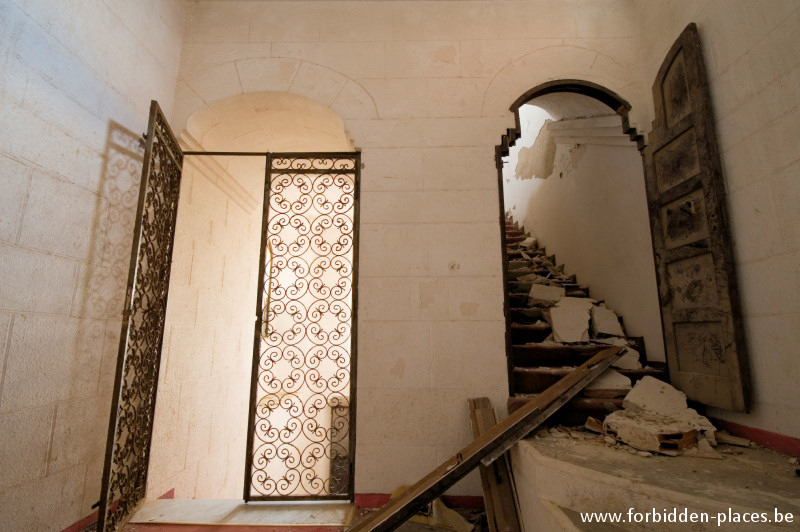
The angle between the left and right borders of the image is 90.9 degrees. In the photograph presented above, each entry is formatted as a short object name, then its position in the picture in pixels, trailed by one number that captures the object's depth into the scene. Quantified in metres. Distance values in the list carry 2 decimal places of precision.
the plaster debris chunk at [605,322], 3.64
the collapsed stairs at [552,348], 2.67
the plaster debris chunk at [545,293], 4.29
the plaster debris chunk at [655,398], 2.56
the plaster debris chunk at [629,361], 3.20
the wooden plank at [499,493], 1.95
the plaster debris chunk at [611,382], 2.81
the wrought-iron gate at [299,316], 2.84
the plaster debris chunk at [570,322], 3.50
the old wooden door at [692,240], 2.32
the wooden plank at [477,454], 1.88
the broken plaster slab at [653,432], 2.10
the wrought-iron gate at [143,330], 2.28
